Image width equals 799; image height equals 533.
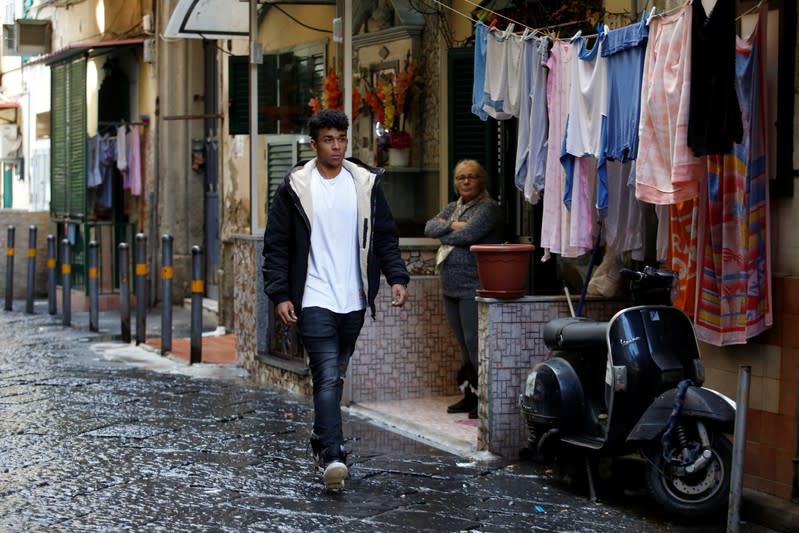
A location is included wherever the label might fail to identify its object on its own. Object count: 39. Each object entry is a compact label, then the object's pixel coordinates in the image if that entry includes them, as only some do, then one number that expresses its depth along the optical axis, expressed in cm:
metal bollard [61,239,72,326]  1695
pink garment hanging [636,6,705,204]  655
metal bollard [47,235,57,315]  1842
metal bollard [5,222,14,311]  1952
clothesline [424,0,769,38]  672
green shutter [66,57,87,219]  2022
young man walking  707
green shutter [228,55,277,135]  1237
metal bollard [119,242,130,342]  1474
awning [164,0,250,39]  1270
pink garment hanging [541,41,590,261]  775
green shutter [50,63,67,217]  2125
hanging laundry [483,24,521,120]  834
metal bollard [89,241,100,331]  1595
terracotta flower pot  776
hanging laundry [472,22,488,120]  857
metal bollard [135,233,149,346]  1398
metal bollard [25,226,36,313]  1874
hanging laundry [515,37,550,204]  806
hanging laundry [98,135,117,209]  2041
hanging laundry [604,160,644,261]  768
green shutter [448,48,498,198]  1018
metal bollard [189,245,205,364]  1253
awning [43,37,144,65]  1972
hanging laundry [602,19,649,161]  700
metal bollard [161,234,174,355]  1320
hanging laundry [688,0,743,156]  635
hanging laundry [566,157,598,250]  762
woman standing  927
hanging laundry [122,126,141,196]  1981
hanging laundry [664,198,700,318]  705
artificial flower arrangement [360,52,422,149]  1047
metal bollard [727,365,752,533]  526
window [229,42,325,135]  1125
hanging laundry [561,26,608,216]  731
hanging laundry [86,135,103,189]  2012
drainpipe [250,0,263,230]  1154
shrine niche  1042
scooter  630
